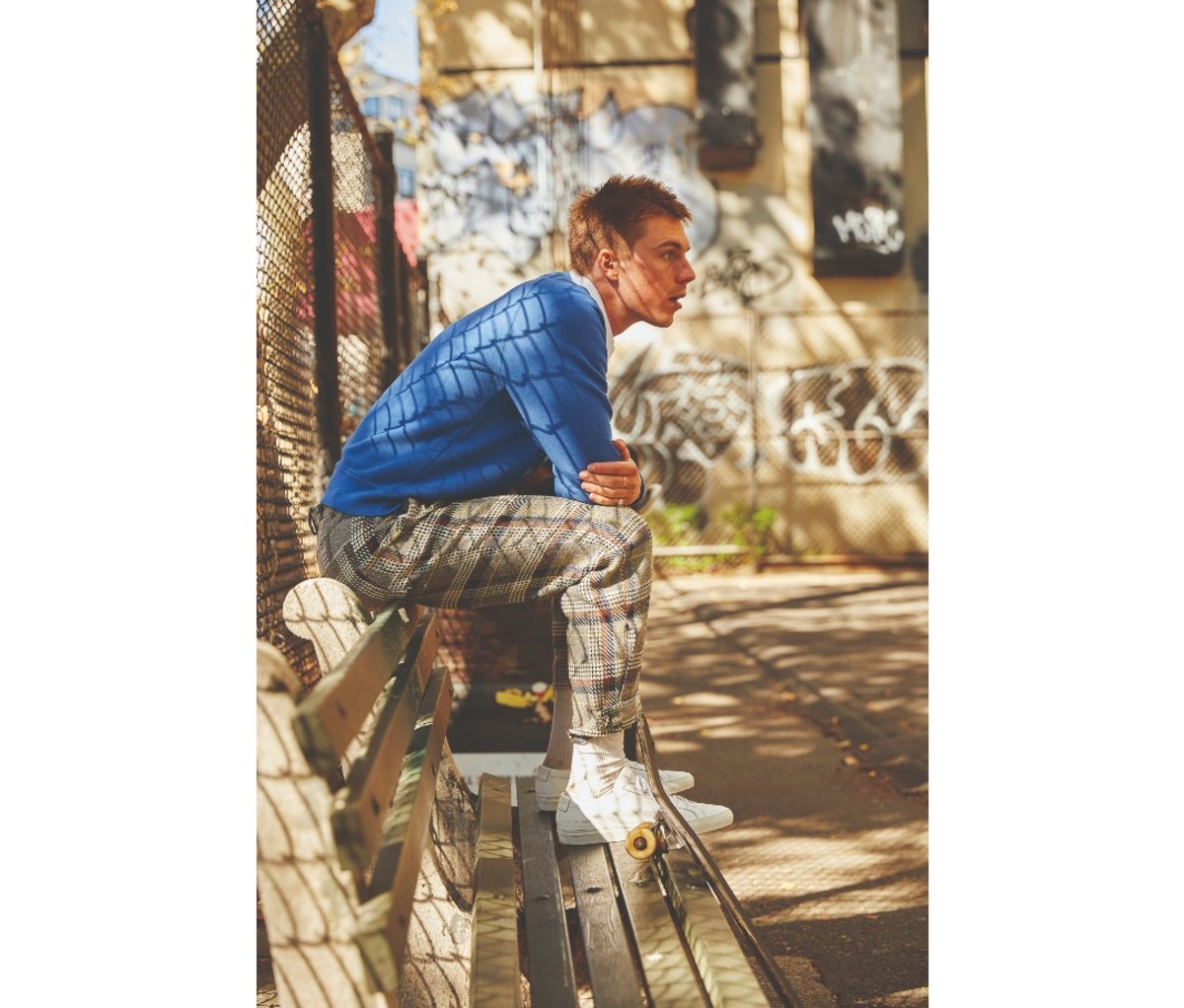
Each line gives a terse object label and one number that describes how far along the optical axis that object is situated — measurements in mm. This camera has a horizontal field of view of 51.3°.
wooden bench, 1314
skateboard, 1948
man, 2467
